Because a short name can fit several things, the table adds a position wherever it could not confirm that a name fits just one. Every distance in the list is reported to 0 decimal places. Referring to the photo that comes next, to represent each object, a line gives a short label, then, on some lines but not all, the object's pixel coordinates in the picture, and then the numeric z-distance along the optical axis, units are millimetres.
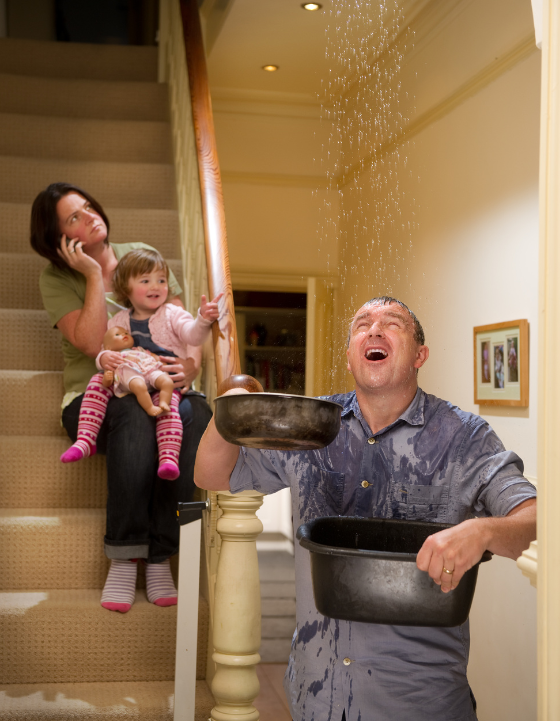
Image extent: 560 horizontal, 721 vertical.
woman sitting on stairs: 2197
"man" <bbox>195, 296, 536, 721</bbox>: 1250
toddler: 2246
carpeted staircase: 2094
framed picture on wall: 2947
